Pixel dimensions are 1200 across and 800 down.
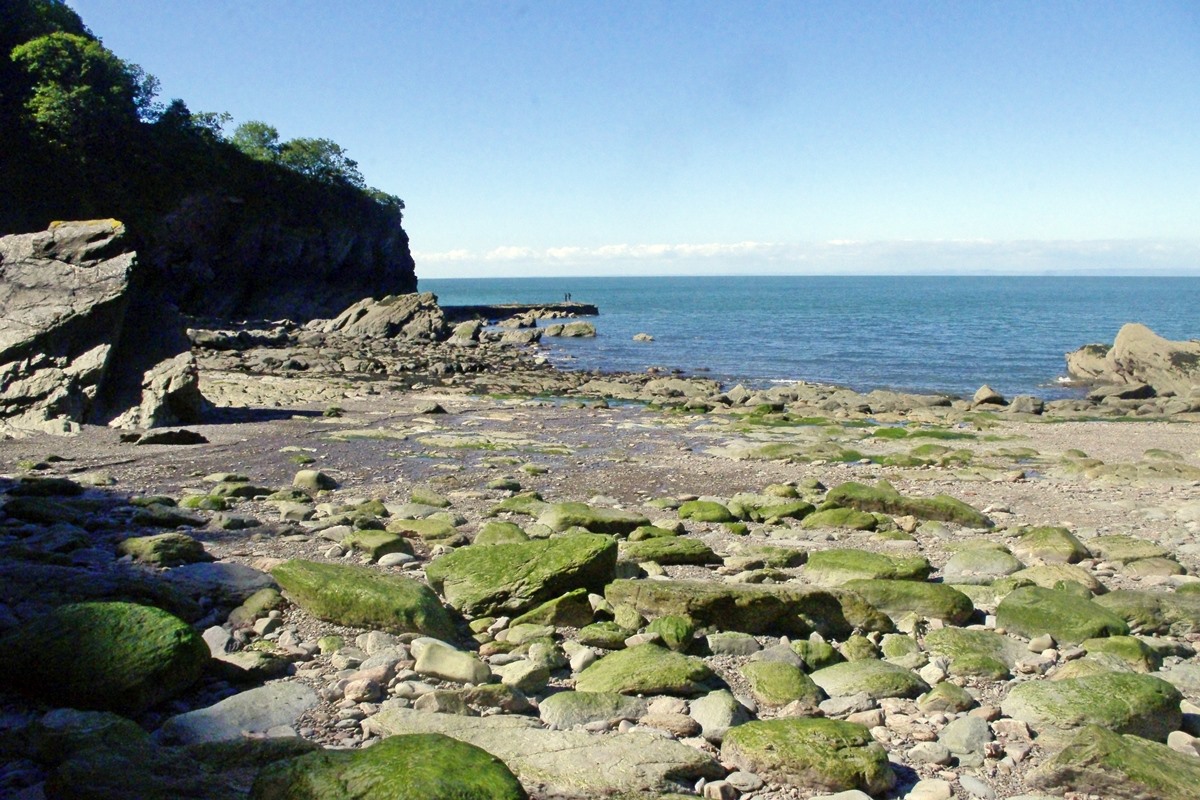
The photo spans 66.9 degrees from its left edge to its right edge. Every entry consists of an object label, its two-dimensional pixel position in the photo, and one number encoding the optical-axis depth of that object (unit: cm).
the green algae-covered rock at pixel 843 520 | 1282
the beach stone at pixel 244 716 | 546
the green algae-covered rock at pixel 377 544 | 1020
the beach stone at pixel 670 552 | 1035
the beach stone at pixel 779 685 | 664
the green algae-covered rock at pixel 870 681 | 680
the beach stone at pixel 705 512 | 1322
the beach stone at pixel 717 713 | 599
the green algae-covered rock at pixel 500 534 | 1080
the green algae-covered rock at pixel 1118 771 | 518
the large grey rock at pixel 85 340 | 2022
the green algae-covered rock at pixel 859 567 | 972
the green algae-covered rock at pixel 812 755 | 527
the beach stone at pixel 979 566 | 1016
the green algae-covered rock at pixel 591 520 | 1202
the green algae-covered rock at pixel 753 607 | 802
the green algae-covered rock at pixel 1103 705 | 622
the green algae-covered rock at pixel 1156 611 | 848
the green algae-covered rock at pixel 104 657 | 575
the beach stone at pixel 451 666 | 652
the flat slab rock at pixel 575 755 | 508
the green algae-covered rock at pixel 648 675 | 657
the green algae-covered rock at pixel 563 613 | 809
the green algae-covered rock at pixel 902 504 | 1338
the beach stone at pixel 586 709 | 603
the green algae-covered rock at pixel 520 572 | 828
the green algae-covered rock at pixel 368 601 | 745
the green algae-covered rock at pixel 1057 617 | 809
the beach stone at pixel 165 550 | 929
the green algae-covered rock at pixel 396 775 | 425
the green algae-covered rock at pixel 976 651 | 731
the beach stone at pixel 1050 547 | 1095
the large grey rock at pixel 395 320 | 6006
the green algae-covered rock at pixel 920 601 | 869
